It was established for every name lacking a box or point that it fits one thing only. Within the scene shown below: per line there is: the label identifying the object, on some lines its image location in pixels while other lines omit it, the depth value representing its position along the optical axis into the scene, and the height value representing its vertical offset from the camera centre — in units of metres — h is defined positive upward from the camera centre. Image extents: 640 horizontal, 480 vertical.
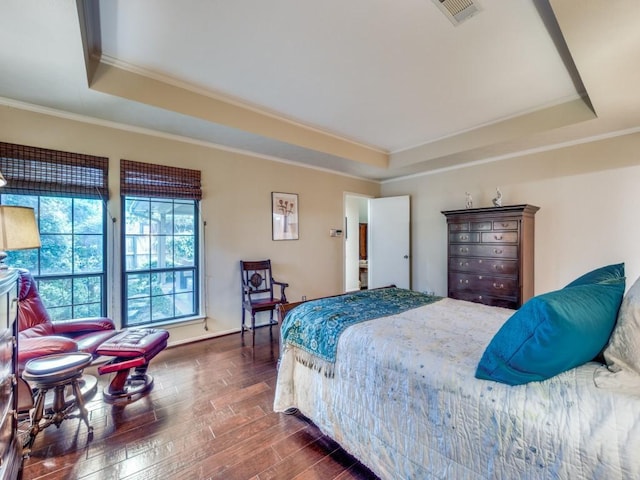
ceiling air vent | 1.75 +1.46
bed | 0.92 -0.67
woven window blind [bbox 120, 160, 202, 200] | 3.08 +0.70
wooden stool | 1.71 -0.86
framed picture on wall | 4.30 +0.39
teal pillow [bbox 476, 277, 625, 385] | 0.99 -0.35
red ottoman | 2.18 -0.91
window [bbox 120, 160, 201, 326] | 3.16 -0.01
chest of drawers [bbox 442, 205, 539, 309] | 3.45 -0.19
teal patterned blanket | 1.81 -0.53
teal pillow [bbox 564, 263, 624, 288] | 1.46 -0.20
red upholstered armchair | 1.97 -0.70
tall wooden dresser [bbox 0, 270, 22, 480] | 1.22 -0.65
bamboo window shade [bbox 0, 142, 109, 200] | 2.52 +0.67
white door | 5.11 -0.03
